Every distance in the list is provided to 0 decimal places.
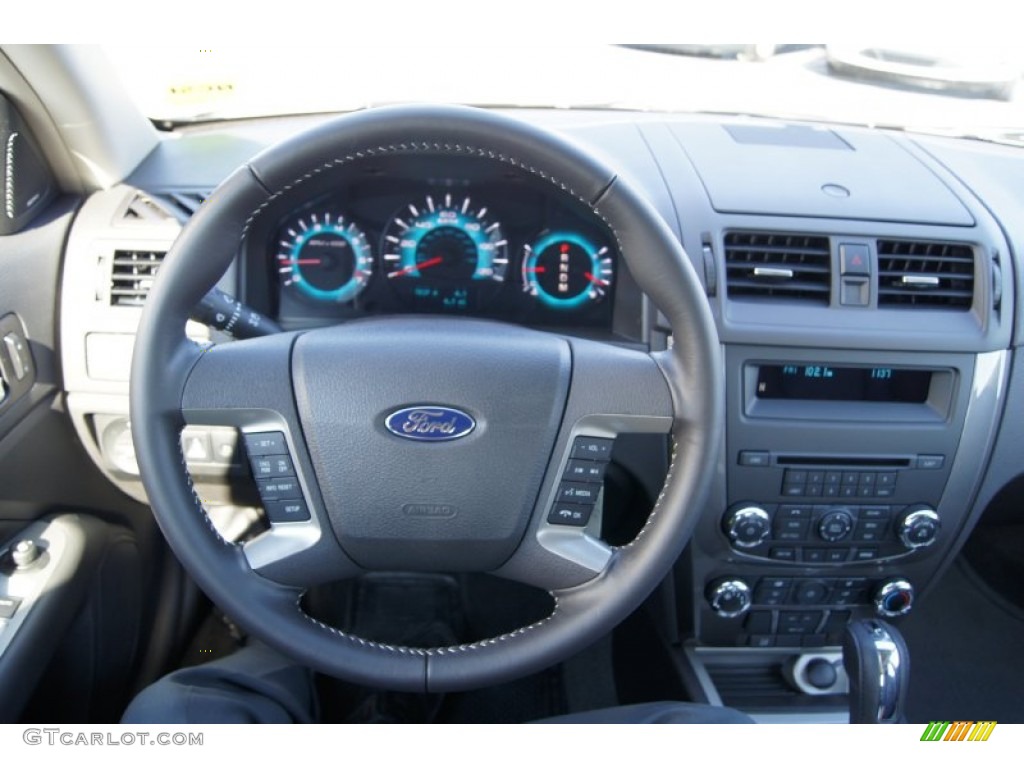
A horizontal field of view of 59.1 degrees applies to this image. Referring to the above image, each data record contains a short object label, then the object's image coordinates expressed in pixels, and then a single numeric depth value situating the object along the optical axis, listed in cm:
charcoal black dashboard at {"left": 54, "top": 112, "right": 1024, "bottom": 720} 165
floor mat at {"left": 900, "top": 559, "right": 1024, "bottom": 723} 215
